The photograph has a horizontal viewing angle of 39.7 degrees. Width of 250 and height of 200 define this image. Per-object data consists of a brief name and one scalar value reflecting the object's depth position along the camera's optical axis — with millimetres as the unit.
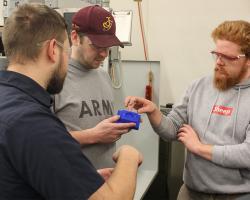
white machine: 2731
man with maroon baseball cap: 1429
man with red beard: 1570
